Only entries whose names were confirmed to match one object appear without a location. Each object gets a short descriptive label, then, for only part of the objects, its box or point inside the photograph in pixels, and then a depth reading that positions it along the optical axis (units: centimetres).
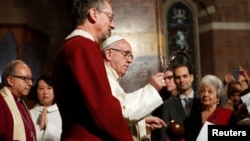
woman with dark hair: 442
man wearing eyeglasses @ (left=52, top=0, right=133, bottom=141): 213
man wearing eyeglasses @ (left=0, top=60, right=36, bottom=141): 377
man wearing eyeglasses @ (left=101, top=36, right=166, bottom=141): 256
